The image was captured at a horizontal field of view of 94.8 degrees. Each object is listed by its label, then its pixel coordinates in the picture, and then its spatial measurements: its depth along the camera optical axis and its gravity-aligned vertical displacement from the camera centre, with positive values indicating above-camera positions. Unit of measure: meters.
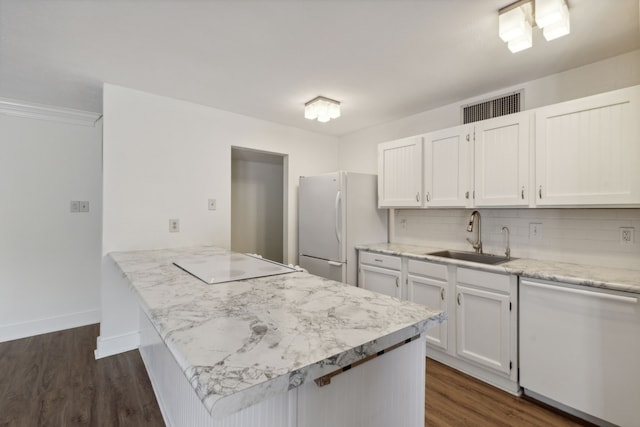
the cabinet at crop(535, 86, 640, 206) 1.71 +0.40
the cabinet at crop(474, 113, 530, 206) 2.11 +0.40
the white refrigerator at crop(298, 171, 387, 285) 3.00 -0.08
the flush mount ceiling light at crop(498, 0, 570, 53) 1.43 +0.98
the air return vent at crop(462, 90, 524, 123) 2.43 +0.93
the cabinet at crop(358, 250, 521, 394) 1.99 -0.72
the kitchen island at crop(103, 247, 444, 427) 0.65 -0.35
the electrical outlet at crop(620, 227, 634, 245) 1.90 -0.13
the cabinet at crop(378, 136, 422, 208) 2.79 +0.41
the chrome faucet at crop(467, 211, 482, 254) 2.57 -0.18
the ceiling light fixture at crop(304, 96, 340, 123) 2.71 +0.99
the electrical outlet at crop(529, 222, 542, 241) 2.28 -0.13
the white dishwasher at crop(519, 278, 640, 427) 1.56 -0.77
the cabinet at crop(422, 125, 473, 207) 2.44 +0.41
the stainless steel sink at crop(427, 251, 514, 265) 2.36 -0.37
